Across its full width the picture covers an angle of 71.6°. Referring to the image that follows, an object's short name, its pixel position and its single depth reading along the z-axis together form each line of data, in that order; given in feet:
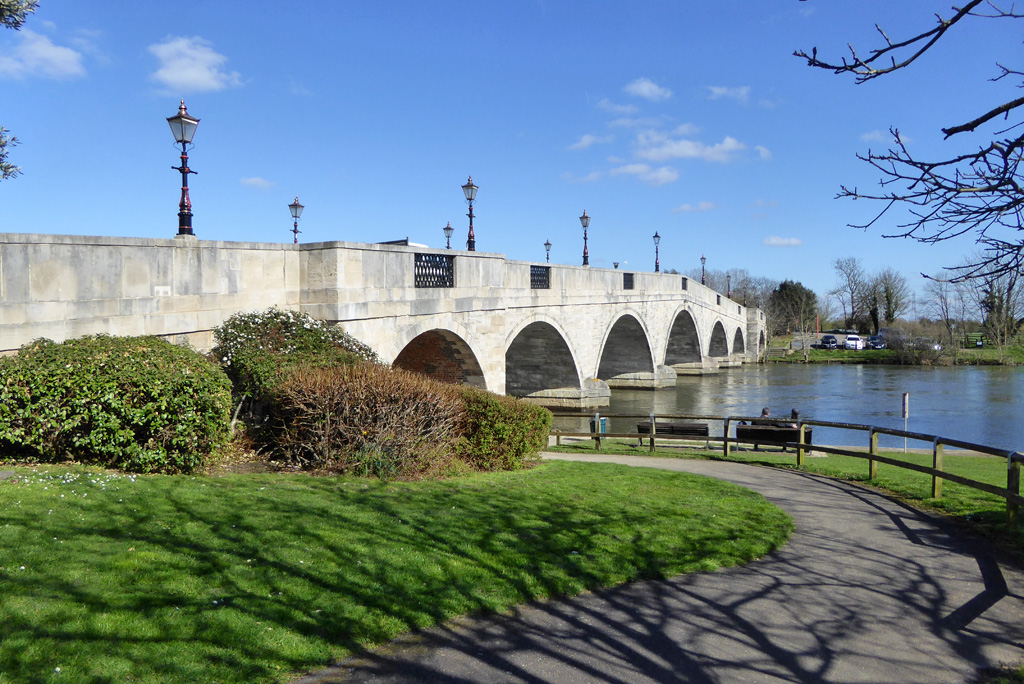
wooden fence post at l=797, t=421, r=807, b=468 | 42.37
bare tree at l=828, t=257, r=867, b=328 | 268.62
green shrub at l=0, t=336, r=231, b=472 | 22.95
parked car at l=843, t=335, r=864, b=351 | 207.82
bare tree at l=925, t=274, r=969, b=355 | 173.37
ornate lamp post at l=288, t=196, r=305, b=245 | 89.86
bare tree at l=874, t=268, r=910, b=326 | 240.32
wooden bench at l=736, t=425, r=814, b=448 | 50.93
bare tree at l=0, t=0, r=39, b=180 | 47.44
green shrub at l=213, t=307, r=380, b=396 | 30.94
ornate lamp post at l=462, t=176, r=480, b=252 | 58.13
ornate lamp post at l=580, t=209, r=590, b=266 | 95.61
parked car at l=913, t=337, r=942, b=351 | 173.59
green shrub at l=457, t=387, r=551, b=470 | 33.83
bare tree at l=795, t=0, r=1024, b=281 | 12.00
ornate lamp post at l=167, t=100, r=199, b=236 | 31.40
